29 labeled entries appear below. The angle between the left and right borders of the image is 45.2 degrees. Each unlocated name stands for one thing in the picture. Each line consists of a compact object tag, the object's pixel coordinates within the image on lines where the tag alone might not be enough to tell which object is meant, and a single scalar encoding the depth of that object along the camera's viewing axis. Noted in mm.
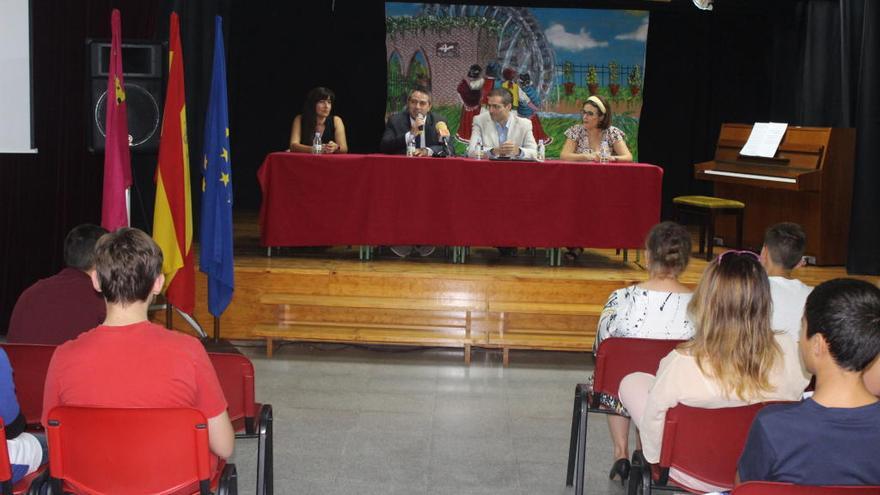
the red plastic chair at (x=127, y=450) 2363
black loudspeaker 5590
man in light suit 6965
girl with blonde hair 2896
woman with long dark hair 7078
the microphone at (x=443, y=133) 6945
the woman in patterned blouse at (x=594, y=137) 7043
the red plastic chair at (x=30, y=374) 3121
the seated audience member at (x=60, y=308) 3561
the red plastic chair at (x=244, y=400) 3131
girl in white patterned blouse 3783
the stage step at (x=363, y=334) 6016
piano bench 7535
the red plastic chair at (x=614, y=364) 3553
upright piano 7488
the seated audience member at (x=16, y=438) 2584
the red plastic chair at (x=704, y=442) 2732
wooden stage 6164
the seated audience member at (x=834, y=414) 2182
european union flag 5711
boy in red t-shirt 2465
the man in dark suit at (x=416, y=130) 6984
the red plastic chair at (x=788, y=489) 2027
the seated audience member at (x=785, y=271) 3777
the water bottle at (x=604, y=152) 6871
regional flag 5043
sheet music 7918
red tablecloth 6617
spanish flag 5418
